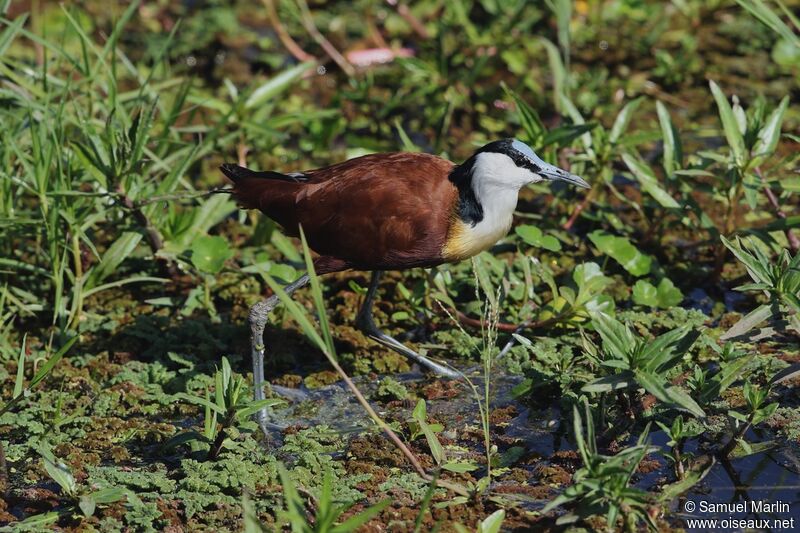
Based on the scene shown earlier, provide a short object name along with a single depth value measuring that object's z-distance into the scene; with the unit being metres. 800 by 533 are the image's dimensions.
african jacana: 8.36
